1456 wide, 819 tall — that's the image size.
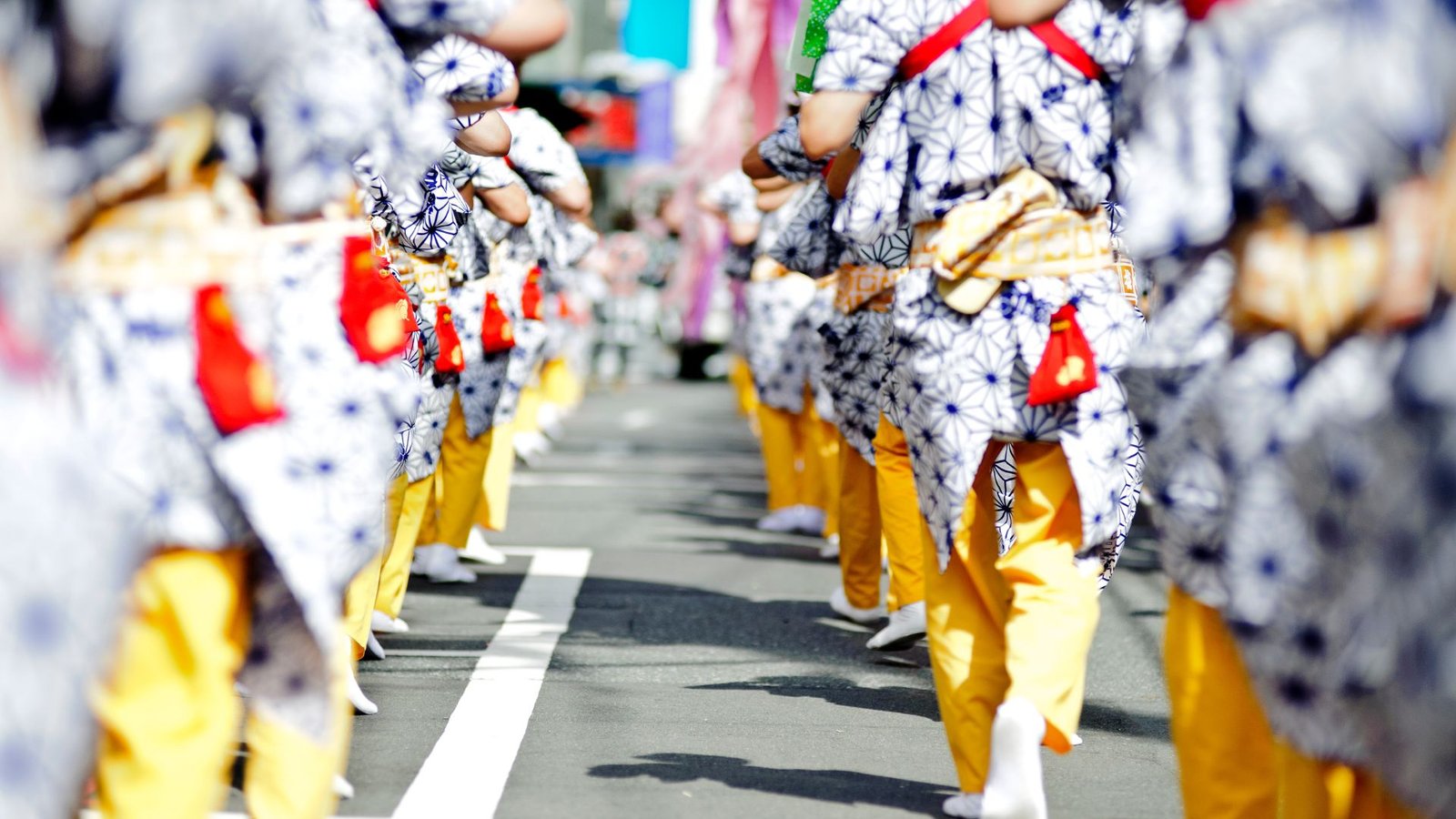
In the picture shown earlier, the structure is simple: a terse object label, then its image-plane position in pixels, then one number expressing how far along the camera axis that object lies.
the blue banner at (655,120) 31.09
